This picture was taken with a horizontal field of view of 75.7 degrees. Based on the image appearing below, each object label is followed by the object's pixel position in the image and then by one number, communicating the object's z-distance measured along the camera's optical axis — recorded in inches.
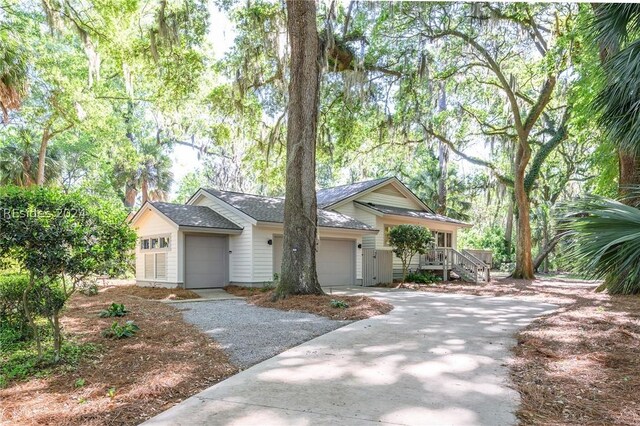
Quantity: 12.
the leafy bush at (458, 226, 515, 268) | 1215.6
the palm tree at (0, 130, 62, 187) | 746.2
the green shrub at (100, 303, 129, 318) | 315.3
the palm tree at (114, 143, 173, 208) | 1020.5
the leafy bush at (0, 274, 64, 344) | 227.9
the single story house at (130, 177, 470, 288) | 553.8
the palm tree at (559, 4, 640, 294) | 161.5
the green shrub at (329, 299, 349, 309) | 340.5
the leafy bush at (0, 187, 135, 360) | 175.5
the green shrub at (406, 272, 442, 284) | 685.9
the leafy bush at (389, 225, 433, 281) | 601.3
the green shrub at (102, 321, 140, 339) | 238.5
